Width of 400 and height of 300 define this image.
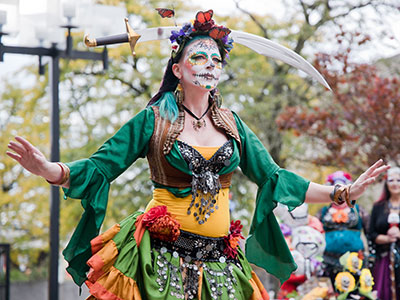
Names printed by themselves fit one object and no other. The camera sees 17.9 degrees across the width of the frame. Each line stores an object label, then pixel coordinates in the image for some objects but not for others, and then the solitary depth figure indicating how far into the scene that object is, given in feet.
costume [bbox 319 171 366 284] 42.47
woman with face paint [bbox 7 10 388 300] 19.70
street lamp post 37.99
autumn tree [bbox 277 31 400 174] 52.25
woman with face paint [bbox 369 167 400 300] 43.03
